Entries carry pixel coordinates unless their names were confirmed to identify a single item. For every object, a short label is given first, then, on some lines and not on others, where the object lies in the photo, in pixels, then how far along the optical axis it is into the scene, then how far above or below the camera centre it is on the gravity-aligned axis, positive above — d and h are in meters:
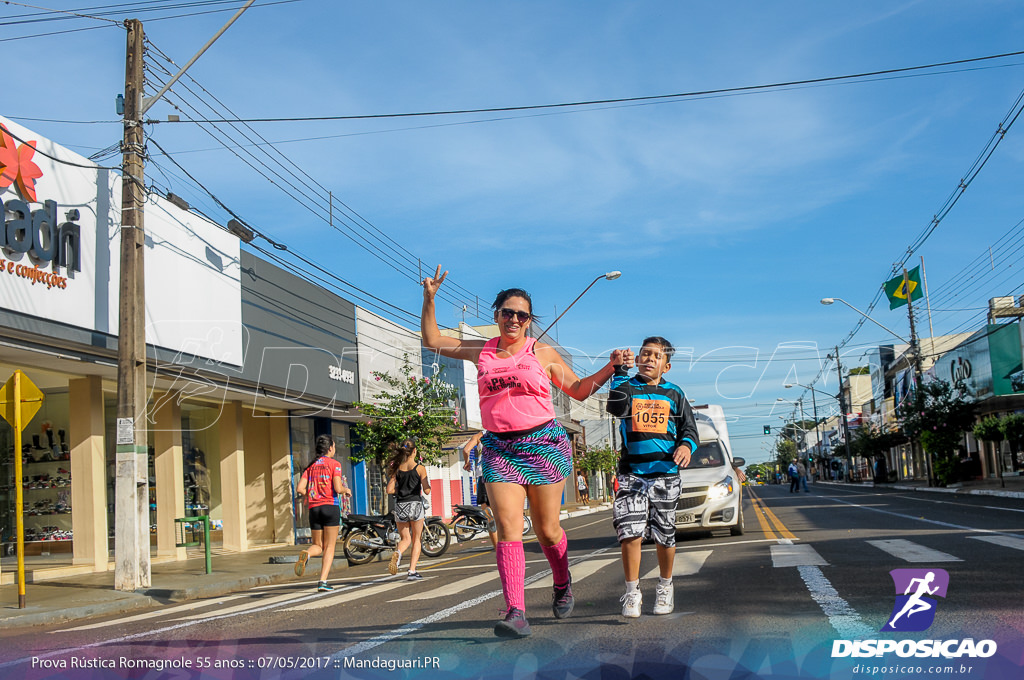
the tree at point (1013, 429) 31.39 -0.24
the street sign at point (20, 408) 10.15 +0.84
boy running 5.98 -0.12
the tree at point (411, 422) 21.95 +0.88
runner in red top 11.45 -0.33
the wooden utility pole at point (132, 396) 12.47 +1.10
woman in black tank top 12.52 -0.43
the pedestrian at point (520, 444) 5.37 +0.05
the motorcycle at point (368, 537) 16.31 -1.32
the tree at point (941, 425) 38.12 +0.07
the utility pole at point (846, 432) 72.73 -0.04
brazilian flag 40.38 +6.03
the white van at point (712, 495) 14.70 -0.87
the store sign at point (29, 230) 13.18 +3.69
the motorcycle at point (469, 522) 21.19 -1.52
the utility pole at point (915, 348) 38.47 +3.27
